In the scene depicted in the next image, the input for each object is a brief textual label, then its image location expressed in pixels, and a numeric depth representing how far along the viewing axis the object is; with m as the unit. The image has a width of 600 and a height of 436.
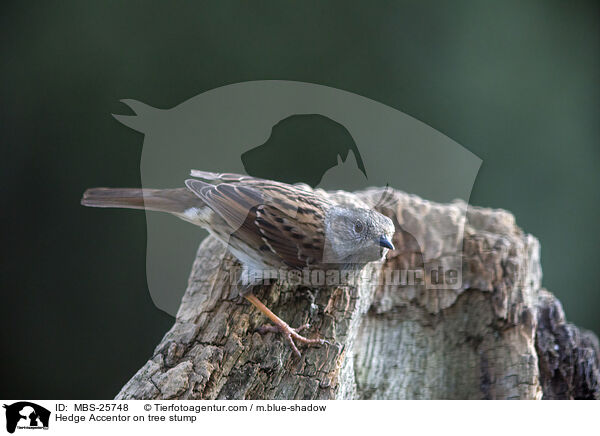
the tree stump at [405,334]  2.99
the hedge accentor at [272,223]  3.01
